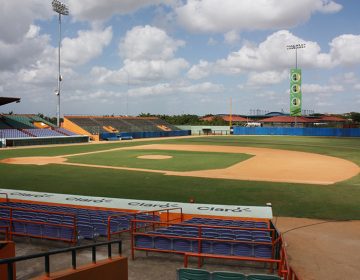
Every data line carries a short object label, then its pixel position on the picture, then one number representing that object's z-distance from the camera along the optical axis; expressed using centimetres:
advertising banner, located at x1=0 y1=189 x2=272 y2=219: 1503
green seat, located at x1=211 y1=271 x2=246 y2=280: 671
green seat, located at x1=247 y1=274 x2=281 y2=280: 662
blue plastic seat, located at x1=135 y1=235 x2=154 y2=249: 1012
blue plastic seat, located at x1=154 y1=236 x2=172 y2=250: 997
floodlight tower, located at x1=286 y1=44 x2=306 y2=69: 8719
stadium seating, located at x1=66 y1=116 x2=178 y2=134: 7381
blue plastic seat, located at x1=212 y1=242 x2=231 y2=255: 953
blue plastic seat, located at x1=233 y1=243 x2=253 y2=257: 940
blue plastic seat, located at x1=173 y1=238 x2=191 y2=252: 984
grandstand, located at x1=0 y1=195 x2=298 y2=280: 923
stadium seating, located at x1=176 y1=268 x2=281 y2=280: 665
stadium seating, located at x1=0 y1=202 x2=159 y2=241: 1085
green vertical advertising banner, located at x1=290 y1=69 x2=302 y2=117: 8000
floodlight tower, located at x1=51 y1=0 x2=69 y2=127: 6266
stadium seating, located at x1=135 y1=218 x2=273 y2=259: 941
